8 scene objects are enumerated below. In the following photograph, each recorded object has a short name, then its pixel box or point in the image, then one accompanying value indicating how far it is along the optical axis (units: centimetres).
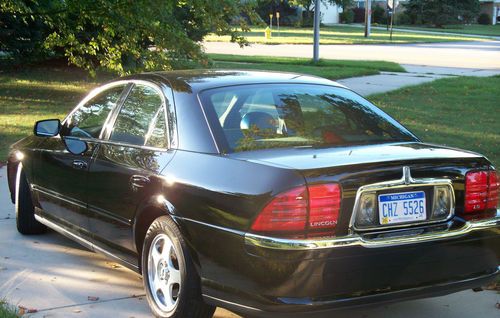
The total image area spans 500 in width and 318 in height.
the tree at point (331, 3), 7119
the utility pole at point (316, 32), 2430
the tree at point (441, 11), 7338
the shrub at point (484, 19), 8725
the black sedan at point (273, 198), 362
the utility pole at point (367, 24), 4906
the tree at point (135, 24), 1098
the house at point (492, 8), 8856
